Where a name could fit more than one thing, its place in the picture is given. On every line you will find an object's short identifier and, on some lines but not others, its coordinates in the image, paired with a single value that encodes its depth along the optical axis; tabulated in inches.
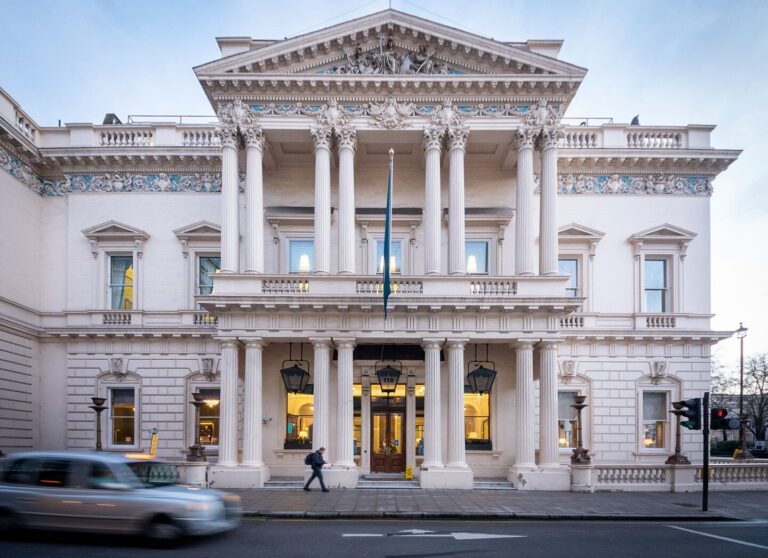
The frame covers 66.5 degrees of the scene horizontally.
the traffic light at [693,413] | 644.1
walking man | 748.0
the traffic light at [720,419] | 628.3
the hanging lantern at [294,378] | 885.2
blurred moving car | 422.0
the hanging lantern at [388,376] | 856.9
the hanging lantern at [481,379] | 878.4
